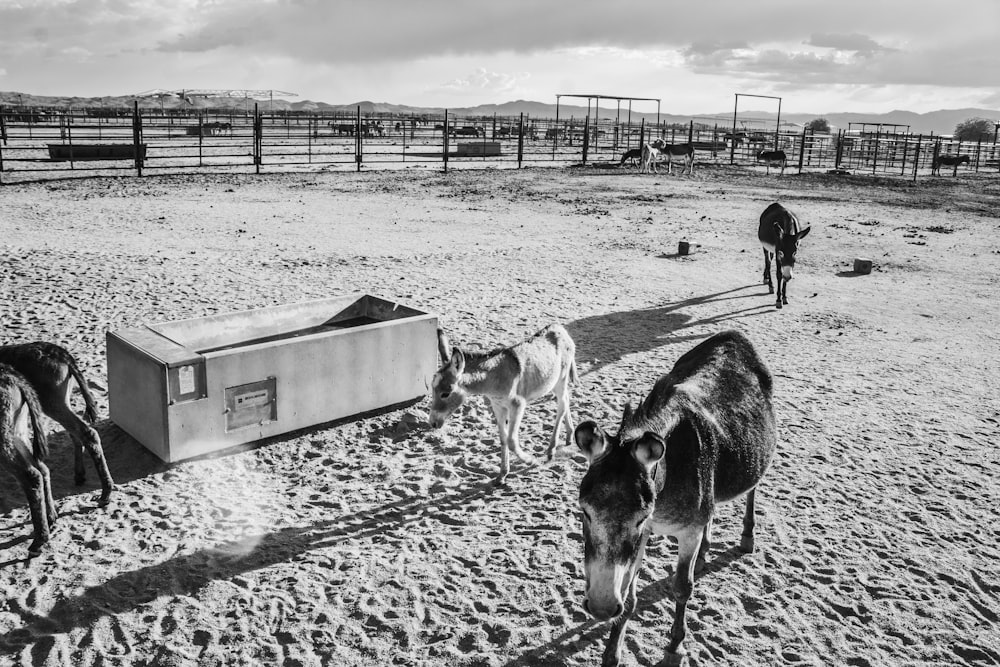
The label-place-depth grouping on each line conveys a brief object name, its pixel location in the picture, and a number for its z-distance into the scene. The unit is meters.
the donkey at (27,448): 4.76
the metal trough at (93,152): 25.16
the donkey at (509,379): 5.73
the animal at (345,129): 45.65
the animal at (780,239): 11.43
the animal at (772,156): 35.06
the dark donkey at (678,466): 3.09
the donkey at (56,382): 5.23
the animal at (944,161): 37.40
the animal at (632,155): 33.84
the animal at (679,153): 32.62
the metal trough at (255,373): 5.91
